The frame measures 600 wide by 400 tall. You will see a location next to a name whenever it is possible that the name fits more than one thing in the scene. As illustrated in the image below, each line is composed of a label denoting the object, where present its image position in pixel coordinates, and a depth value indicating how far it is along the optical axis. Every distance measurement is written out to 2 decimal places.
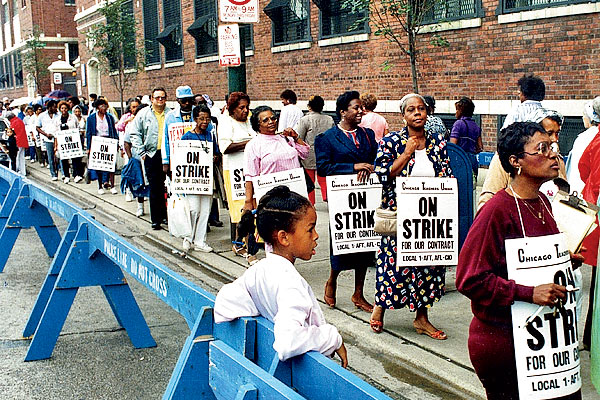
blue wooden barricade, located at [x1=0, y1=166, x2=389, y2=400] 2.74
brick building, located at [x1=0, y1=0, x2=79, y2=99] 52.28
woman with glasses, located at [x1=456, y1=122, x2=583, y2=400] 3.32
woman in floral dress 5.66
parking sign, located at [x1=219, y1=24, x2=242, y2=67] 9.77
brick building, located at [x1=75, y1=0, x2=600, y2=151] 11.93
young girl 2.94
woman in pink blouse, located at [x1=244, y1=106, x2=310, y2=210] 7.72
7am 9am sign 9.59
